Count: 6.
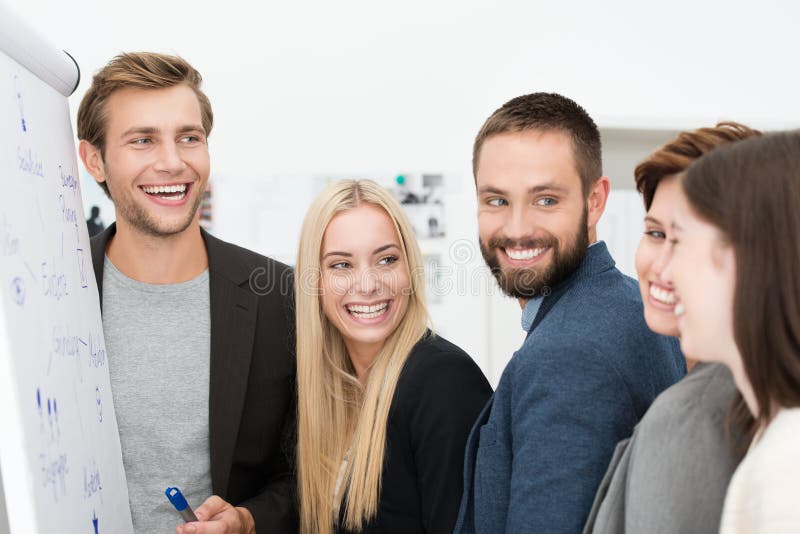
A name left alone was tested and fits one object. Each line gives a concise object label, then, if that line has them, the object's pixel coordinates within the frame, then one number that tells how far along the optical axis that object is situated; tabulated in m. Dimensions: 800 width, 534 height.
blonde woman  1.50
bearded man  1.08
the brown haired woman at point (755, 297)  0.76
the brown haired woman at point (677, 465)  0.89
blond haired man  1.64
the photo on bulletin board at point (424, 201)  2.95
